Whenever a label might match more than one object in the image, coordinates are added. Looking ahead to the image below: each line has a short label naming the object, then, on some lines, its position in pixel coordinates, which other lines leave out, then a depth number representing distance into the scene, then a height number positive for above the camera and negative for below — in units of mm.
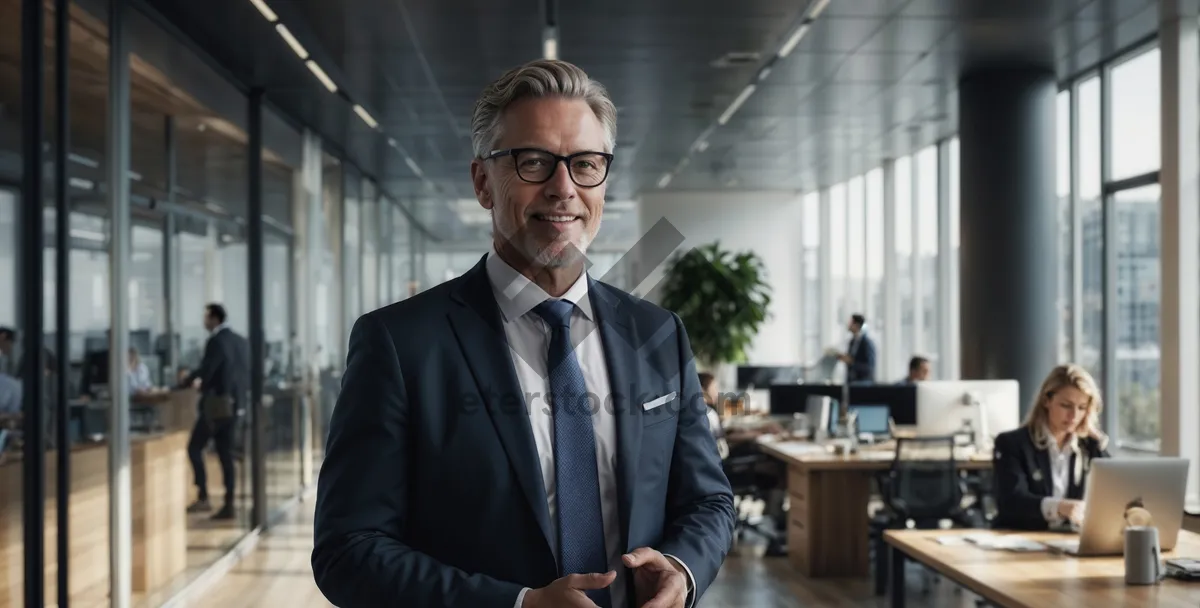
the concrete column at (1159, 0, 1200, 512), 8062 +394
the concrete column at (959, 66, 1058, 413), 9484 +596
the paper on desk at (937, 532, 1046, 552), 4617 -931
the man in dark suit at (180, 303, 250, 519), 7906 -658
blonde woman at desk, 5520 -664
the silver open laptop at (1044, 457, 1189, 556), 4328 -706
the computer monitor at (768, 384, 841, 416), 10061 -815
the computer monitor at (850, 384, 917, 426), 9492 -766
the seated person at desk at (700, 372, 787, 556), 9648 -1334
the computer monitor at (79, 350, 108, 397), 5681 -341
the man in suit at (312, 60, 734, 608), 1486 -167
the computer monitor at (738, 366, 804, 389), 14148 -883
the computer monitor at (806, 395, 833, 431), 9367 -863
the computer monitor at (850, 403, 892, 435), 9336 -912
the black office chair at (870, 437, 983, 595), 7684 -1177
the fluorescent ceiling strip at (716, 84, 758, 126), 10105 +1712
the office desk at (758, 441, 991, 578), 8195 -1471
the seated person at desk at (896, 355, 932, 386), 11008 -623
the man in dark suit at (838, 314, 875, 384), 13352 -650
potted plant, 17359 -35
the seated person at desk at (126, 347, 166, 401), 6414 -412
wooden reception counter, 4828 -1073
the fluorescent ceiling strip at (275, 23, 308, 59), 7541 +1655
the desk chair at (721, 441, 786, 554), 9209 -1360
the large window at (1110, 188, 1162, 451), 9023 -113
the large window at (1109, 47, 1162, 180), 8922 +1381
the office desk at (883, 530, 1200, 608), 3713 -915
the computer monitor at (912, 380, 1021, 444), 8133 -714
